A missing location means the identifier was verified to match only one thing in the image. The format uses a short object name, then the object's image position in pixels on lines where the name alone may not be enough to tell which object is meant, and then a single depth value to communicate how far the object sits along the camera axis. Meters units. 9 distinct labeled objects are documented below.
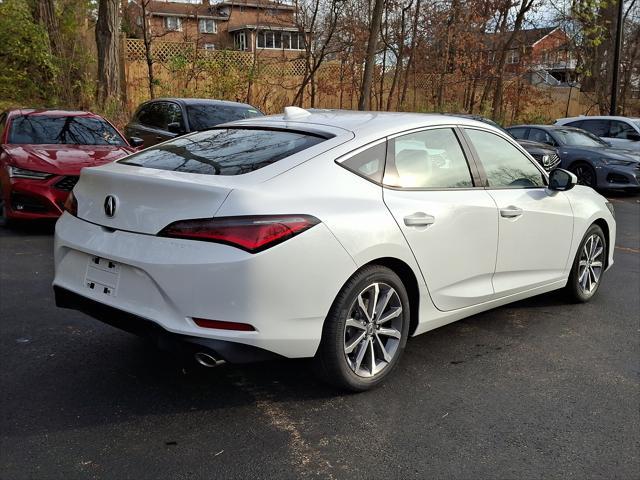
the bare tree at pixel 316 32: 20.22
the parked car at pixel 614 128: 14.73
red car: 7.23
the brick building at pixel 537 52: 24.20
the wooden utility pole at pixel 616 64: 19.72
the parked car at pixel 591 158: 12.38
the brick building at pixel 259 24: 21.23
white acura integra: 2.86
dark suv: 9.98
